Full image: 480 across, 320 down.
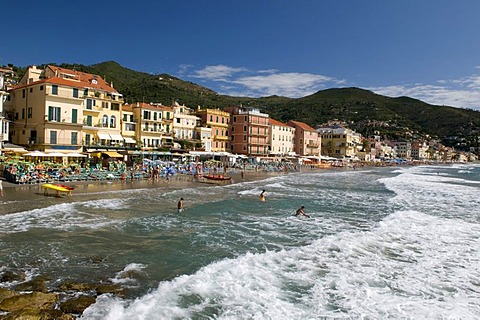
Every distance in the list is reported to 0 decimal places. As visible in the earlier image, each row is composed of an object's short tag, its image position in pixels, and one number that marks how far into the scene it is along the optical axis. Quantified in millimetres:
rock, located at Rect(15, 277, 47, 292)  9648
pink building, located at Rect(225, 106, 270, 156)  74125
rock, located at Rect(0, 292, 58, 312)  8392
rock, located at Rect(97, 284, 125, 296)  9805
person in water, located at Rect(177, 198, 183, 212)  21812
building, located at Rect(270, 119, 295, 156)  82375
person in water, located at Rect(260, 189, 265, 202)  26928
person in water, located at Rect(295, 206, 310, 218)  21547
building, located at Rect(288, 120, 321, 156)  93062
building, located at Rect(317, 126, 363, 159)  114062
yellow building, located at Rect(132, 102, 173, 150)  54281
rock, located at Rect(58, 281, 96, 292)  9826
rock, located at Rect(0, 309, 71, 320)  7840
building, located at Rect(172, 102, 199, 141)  61906
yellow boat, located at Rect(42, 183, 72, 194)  25125
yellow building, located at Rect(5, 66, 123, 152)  39000
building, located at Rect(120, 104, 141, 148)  52500
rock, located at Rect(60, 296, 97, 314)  8617
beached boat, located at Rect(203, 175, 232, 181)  40872
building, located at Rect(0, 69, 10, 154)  33562
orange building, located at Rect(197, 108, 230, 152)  68000
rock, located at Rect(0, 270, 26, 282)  10203
